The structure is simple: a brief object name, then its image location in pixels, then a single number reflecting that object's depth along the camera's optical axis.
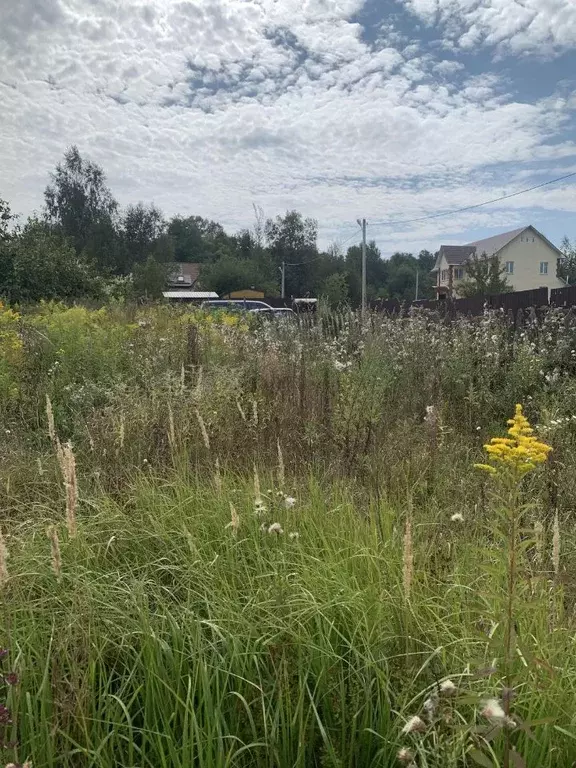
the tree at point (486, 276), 26.78
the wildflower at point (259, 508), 2.13
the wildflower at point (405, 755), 1.11
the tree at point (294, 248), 61.12
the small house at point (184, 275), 50.71
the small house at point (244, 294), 45.81
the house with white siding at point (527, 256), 52.69
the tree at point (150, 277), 34.22
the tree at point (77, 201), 42.03
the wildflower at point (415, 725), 1.08
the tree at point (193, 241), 72.98
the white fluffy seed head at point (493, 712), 0.99
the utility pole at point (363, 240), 29.71
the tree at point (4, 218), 16.07
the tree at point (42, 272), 15.68
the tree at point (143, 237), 46.00
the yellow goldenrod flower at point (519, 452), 1.27
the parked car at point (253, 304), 20.32
